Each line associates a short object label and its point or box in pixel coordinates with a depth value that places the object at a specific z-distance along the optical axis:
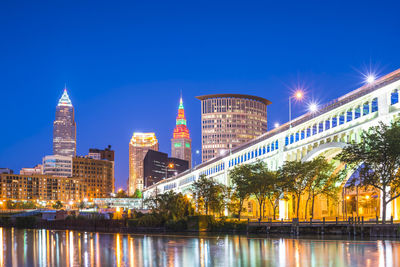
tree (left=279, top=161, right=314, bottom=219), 81.19
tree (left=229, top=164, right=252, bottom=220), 92.00
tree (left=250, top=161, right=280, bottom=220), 87.00
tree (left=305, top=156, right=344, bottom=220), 81.44
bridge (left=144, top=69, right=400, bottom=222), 66.25
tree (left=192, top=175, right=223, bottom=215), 106.19
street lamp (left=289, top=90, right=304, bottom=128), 85.04
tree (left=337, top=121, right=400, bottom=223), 58.38
